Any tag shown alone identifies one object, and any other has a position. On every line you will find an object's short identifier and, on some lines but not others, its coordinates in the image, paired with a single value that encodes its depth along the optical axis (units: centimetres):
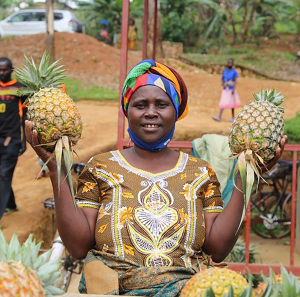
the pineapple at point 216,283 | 152
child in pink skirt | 1234
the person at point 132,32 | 2046
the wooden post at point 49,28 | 1371
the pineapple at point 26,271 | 133
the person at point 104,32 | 2245
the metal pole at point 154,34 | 735
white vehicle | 2214
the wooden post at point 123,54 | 434
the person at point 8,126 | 653
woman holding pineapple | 230
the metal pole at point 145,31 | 573
